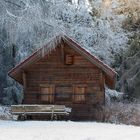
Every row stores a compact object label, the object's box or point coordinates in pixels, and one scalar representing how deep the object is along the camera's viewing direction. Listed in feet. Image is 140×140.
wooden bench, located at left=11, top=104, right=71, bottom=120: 89.56
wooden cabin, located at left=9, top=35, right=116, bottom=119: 96.12
